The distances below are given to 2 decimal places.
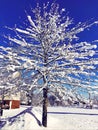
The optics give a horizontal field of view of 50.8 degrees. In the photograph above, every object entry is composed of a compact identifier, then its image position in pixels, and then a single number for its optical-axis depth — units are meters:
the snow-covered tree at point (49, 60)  6.45
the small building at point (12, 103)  19.89
